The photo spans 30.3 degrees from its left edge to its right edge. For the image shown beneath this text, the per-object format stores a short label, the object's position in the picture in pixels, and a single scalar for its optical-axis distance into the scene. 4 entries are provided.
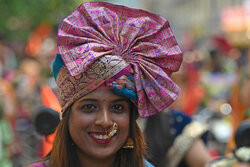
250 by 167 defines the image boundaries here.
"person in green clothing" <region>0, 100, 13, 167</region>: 5.92
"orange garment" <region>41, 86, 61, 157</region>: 3.56
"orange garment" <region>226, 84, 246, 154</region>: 4.89
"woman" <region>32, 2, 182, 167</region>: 2.51
